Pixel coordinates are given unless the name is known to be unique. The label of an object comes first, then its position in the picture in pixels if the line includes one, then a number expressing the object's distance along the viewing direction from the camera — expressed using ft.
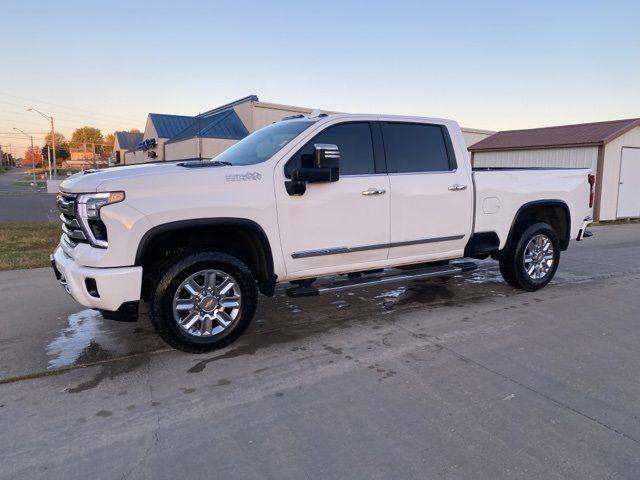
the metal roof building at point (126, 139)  205.07
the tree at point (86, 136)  434.71
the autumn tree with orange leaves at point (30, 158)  496.06
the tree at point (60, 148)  335.63
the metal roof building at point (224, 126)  79.15
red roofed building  55.06
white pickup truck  13.23
